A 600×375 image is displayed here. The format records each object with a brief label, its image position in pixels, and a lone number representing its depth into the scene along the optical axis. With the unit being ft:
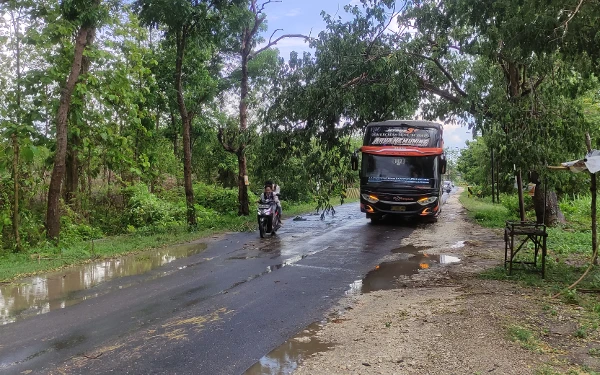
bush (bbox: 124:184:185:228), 56.75
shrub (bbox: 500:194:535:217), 63.16
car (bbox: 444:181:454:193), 188.03
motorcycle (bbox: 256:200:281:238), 44.47
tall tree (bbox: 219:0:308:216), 58.58
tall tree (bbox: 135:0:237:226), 43.14
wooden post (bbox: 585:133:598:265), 25.67
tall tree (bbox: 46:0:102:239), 39.26
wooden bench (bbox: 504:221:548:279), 25.27
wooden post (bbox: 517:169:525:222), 40.21
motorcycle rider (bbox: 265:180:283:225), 47.19
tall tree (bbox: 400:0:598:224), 28.55
